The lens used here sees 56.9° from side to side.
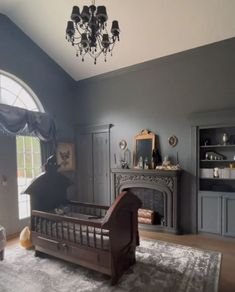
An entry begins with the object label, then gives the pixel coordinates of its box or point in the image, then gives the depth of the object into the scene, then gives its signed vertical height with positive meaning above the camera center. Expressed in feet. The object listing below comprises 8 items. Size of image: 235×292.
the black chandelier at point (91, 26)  7.67 +4.22
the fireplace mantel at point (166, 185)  13.92 -3.19
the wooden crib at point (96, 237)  8.67 -4.36
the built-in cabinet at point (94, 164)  17.60 -2.17
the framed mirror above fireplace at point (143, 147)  15.34 -0.67
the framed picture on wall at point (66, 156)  17.63 -1.39
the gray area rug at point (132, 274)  8.36 -5.78
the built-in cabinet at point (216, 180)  12.86 -2.78
